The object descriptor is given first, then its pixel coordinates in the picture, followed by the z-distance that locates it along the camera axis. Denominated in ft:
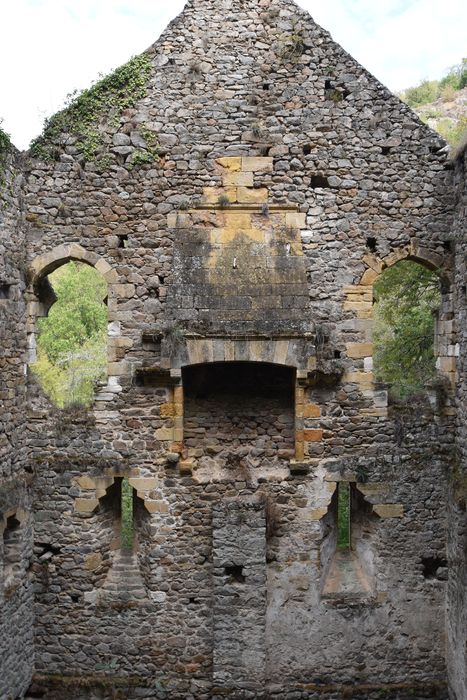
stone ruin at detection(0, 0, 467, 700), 29.40
